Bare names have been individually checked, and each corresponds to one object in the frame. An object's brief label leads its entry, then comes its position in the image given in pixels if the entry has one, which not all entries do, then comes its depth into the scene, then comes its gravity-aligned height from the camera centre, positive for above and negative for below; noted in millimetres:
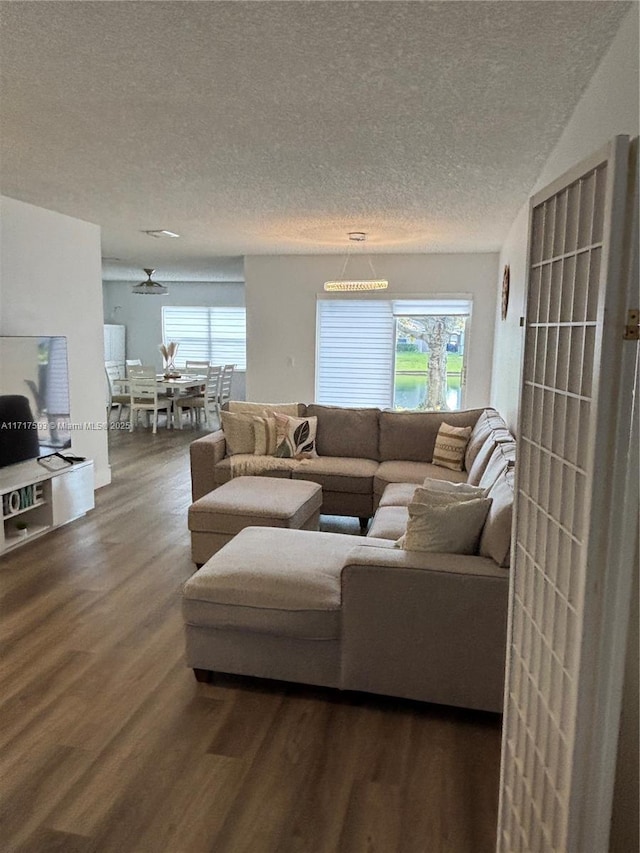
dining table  8727 -473
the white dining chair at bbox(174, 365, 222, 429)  9211 -725
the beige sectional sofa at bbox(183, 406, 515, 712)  2281 -1007
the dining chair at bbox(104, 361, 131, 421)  9125 -690
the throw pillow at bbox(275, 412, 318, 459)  4820 -670
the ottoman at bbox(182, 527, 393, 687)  2385 -1046
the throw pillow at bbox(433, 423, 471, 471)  4625 -698
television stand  4027 -1056
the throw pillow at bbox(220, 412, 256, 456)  4793 -650
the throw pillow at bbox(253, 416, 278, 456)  4801 -665
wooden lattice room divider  1101 -334
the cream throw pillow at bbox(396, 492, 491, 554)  2459 -692
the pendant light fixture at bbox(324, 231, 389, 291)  5350 +616
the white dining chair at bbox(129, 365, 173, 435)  8633 -566
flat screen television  4059 -341
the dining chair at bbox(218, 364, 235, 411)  9758 -512
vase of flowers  10359 -59
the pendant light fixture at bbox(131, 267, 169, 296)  8019 +813
